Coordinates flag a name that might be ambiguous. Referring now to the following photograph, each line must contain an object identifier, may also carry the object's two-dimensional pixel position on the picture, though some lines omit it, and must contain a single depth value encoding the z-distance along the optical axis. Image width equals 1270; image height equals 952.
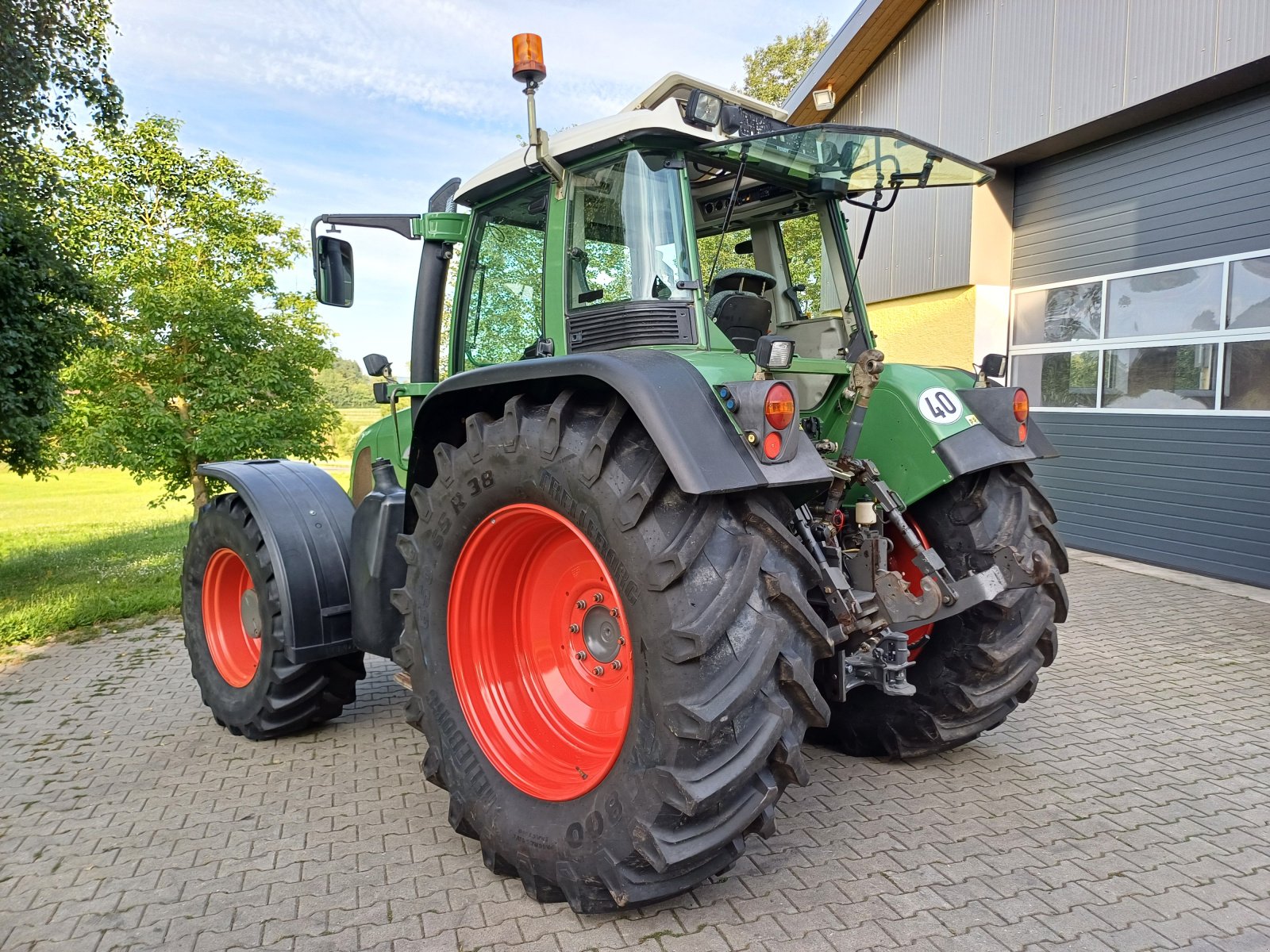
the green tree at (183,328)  9.88
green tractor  2.17
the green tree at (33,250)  6.27
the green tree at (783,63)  21.06
